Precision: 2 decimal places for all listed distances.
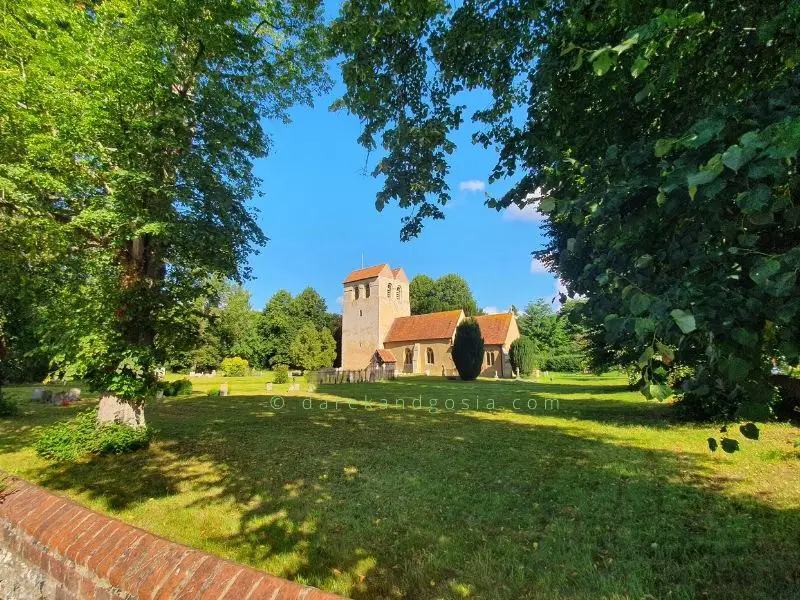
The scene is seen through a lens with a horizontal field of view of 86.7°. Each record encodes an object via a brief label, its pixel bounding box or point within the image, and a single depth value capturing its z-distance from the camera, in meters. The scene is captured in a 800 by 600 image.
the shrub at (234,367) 44.91
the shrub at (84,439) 8.26
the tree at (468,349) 34.91
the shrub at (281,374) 31.61
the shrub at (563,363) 51.09
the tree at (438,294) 64.19
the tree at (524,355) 39.25
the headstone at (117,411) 9.07
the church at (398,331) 43.59
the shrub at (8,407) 13.88
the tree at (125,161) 7.49
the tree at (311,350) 45.47
